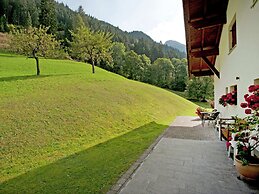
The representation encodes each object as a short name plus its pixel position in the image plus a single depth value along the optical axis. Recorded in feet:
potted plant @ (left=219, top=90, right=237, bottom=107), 23.57
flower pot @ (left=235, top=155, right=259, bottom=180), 13.14
